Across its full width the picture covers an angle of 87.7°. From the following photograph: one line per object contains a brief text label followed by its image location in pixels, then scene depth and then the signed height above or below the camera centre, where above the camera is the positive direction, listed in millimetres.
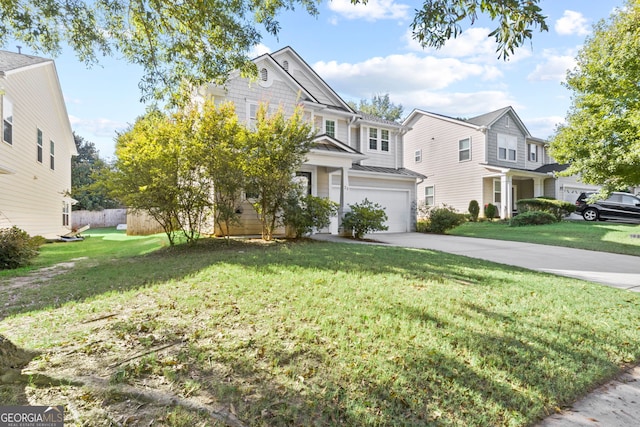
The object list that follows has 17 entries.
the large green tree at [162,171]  7883 +1073
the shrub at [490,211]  19473 +176
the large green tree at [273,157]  9016 +1610
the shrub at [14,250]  6906 -750
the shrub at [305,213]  9773 +43
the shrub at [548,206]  18888 +448
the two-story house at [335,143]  12445 +3361
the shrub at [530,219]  16797 -256
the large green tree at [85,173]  28698 +3993
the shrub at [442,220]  14648 -265
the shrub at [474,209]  19797 +300
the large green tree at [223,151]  8438 +1616
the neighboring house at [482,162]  20469 +3506
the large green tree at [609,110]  9992 +3393
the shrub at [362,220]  11773 -205
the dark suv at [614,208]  17969 +313
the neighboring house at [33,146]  10444 +2660
